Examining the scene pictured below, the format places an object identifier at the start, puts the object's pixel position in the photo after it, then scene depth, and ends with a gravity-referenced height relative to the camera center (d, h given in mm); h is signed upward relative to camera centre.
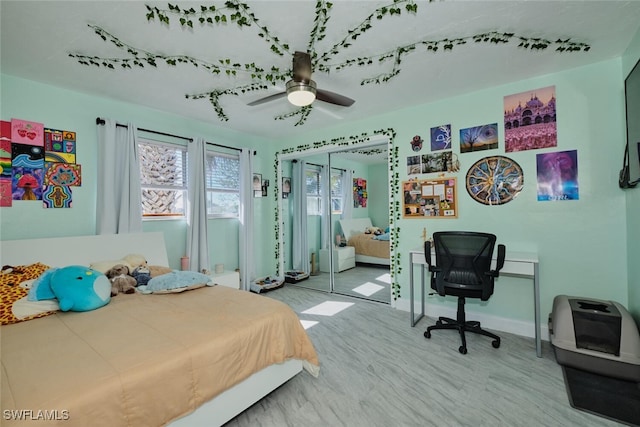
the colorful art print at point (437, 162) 3264 +637
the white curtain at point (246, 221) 4371 -61
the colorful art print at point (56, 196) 2723 +237
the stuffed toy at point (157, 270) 2801 -543
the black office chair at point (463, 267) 2447 -497
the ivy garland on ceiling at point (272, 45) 1816 +1357
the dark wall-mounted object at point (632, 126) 1957 +639
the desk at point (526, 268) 2404 -497
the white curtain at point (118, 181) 3016 +428
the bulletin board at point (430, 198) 3242 +201
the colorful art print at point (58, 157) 2732 +640
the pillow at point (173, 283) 2395 -581
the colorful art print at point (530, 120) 2707 +950
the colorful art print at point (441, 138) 3256 +924
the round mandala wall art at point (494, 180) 2879 +364
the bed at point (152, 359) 1109 -680
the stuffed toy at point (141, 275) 2605 -543
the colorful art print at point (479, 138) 2988 +846
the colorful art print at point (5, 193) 2498 +253
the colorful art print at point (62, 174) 2738 +469
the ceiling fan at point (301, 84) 1951 +947
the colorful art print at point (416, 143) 3450 +909
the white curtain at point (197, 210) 3725 +108
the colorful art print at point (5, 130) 2495 +823
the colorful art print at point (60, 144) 2740 +776
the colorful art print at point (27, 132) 2562 +841
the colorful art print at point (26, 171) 2564 +468
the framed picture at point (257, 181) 4703 +613
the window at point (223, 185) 4176 +506
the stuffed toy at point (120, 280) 2408 -549
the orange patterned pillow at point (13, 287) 1787 -483
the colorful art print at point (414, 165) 3465 +634
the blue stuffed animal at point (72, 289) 1962 -509
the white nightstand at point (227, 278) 3672 -832
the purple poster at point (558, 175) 2619 +365
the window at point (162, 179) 3467 +524
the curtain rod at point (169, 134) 3017 +1091
